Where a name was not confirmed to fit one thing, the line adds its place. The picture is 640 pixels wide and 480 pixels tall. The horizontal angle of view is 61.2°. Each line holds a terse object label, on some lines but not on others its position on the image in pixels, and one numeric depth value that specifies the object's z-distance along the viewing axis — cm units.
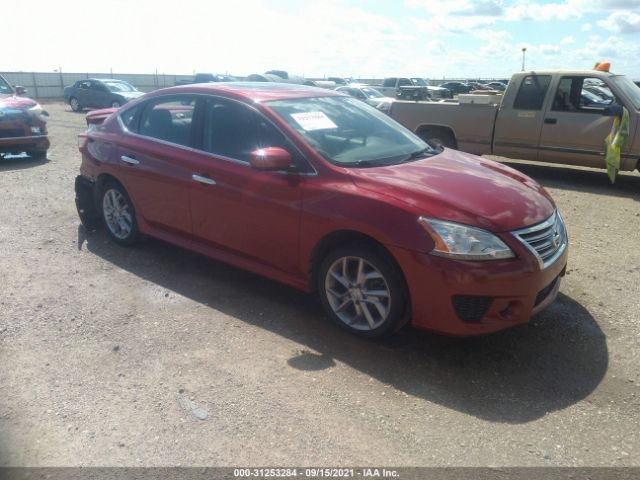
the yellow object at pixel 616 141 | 791
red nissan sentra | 325
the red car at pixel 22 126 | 962
